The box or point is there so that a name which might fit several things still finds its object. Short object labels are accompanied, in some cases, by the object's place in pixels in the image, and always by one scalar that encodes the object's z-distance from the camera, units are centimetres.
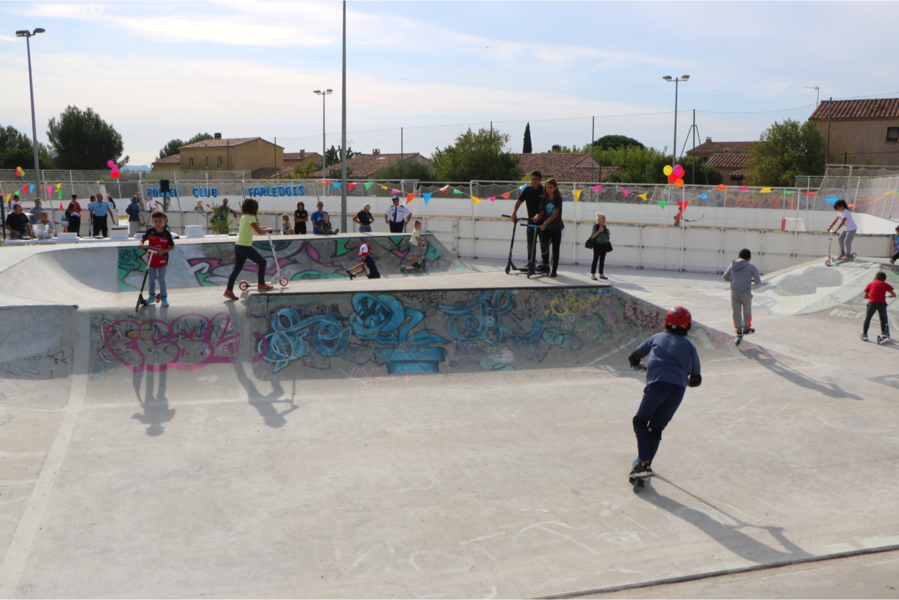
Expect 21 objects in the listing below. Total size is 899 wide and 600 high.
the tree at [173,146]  10955
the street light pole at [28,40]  3103
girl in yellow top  919
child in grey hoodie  1003
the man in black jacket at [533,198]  1059
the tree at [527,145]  7264
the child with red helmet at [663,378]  521
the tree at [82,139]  6975
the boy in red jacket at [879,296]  1059
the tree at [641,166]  5050
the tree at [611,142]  9095
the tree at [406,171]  5044
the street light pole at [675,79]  3607
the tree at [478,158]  5166
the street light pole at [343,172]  2162
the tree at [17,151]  6769
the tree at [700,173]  5194
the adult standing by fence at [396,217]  1967
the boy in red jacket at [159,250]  887
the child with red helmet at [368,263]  1347
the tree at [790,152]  4984
